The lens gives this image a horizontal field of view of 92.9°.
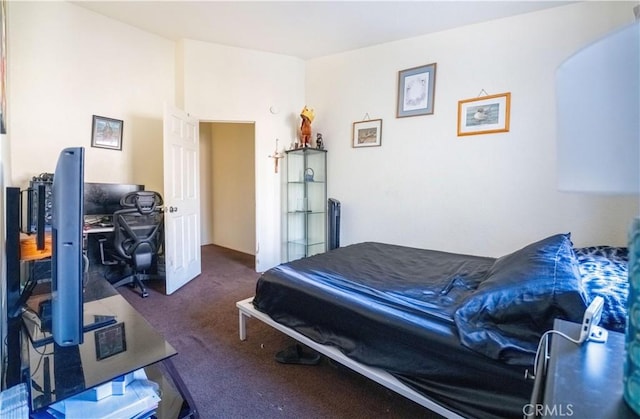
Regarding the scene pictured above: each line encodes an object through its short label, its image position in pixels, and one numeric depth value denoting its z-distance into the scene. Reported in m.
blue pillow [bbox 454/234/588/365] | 1.11
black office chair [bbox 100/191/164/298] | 2.88
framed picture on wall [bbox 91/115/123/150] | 3.15
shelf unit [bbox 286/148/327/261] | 3.98
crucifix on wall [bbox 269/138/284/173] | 3.96
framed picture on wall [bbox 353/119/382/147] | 3.46
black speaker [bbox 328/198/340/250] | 3.69
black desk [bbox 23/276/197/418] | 0.92
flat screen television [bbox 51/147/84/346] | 0.96
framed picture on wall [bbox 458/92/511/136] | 2.73
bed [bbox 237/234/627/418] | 1.14
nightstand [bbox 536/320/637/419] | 0.53
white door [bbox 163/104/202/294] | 3.07
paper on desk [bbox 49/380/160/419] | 0.94
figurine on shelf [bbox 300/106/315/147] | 3.85
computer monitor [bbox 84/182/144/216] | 3.07
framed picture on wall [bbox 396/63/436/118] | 3.10
